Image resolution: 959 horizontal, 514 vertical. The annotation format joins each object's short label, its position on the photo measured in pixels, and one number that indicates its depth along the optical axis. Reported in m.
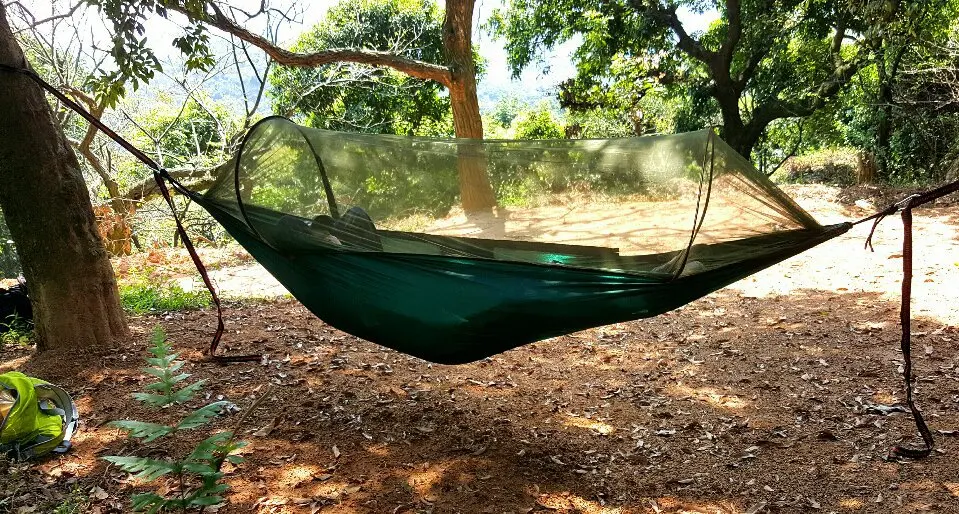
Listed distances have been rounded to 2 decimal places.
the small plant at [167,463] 1.10
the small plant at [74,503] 1.55
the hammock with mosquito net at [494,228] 1.80
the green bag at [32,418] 1.73
